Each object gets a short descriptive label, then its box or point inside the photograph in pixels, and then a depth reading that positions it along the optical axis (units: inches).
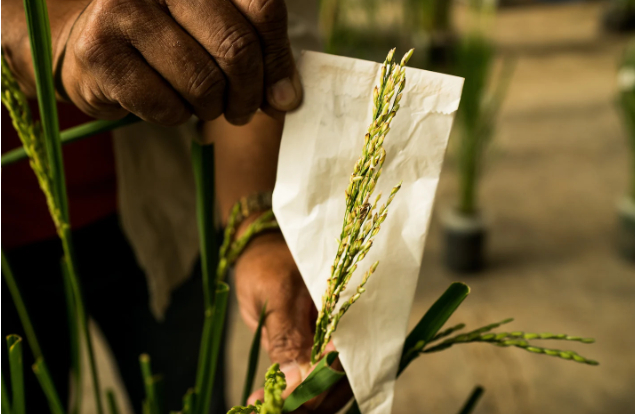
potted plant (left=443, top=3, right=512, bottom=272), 73.2
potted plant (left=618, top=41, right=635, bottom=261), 72.2
